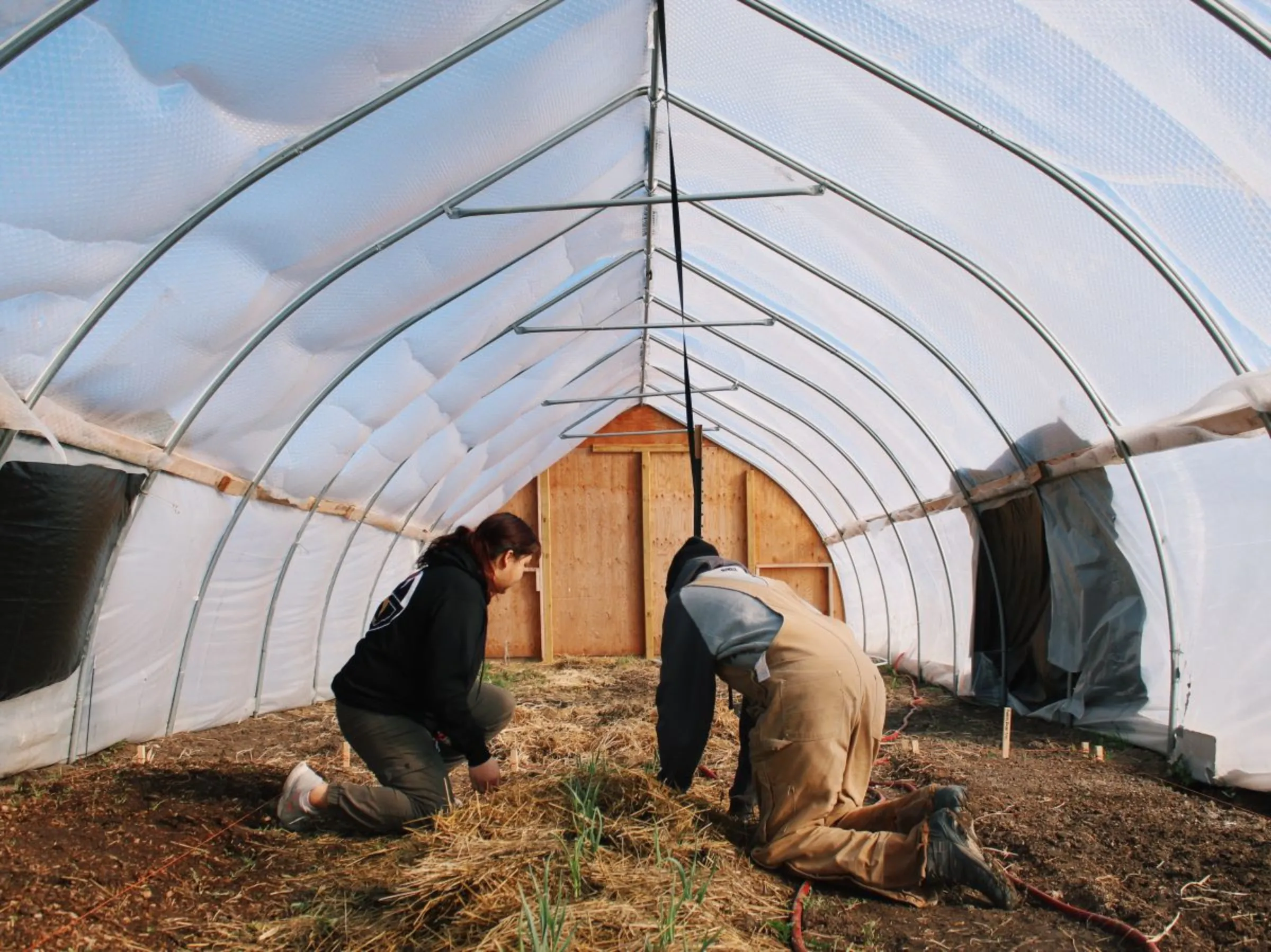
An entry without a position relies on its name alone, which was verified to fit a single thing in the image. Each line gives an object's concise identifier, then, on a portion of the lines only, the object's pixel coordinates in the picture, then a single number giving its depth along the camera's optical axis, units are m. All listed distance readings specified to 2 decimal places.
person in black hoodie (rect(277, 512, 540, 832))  3.94
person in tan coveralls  3.53
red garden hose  3.10
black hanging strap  4.01
